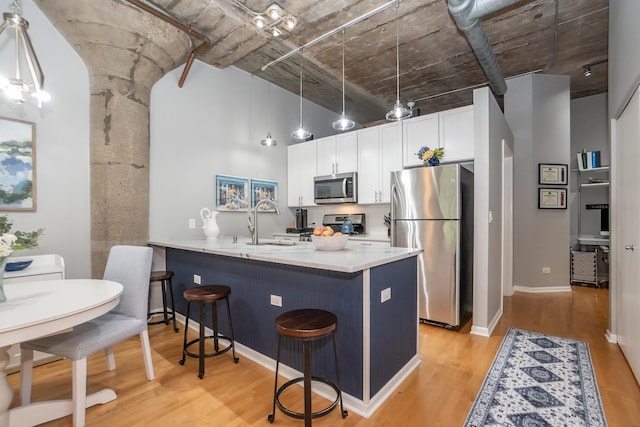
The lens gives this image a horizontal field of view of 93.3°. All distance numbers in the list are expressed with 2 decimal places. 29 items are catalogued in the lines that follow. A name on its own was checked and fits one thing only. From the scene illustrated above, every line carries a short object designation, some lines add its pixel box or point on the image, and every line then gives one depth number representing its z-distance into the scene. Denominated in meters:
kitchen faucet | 2.92
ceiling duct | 2.56
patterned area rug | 1.74
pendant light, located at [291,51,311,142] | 3.60
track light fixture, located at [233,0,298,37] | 2.54
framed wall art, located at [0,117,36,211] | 2.54
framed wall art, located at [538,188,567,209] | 4.50
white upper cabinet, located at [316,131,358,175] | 4.35
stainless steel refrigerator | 3.03
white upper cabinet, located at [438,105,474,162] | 3.34
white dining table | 1.28
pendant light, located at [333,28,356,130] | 3.11
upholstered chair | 1.66
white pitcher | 3.57
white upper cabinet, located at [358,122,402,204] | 3.93
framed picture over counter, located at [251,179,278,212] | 4.53
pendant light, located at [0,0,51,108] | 1.91
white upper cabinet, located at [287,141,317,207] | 4.80
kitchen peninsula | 1.83
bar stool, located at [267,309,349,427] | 1.56
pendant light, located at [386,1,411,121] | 2.73
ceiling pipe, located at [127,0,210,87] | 2.75
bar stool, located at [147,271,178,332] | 3.08
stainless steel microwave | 4.31
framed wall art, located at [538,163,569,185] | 4.51
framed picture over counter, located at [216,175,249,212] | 4.09
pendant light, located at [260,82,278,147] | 4.69
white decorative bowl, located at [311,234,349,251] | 2.32
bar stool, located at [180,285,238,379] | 2.18
